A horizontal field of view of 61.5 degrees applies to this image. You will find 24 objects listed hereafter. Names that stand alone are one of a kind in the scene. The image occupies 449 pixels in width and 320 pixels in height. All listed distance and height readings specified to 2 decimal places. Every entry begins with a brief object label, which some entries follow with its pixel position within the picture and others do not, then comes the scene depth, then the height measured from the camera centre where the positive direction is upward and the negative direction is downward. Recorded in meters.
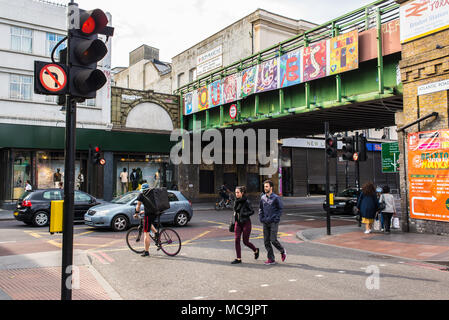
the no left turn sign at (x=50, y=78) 4.10 +1.09
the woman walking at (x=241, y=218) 7.94 -0.86
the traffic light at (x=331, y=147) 12.35 +0.98
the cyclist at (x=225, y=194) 23.08 -1.03
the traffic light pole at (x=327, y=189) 12.11 -0.42
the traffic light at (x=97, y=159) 20.34 +1.03
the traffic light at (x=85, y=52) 4.22 +1.41
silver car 12.78 -1.28
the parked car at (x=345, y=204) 19.66 -1.42
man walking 7.88 -0.86
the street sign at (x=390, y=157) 14.23 +0.80
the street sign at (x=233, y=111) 21.41 +3.75
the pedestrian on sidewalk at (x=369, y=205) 12.48 -0.94
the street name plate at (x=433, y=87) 11.38 +2.77
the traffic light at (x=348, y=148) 13.39 +1.02
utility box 4.24 -0.43
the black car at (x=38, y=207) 14.52 -1.14
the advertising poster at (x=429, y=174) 11.23 +0.07
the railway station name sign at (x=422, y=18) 11.38 +4.99
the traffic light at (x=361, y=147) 13.75 +1.09
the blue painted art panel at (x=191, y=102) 25.53 +5.22
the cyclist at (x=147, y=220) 8.52 -0.96
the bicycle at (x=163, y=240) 8.78 -1.49
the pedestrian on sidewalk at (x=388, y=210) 12.63 -1.12
